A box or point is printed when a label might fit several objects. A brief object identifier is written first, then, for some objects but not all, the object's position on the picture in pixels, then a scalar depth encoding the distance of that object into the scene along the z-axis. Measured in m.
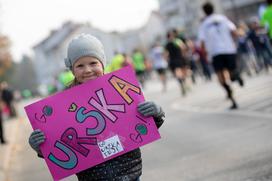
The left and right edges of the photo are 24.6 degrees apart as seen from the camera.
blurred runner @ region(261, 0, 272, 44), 11.61
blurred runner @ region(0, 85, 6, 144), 15.93
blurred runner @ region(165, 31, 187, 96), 18.08
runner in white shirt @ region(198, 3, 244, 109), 11.58
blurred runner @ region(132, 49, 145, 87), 26.86
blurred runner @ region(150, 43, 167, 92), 22.75
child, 3.67
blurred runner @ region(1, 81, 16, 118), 35.03
